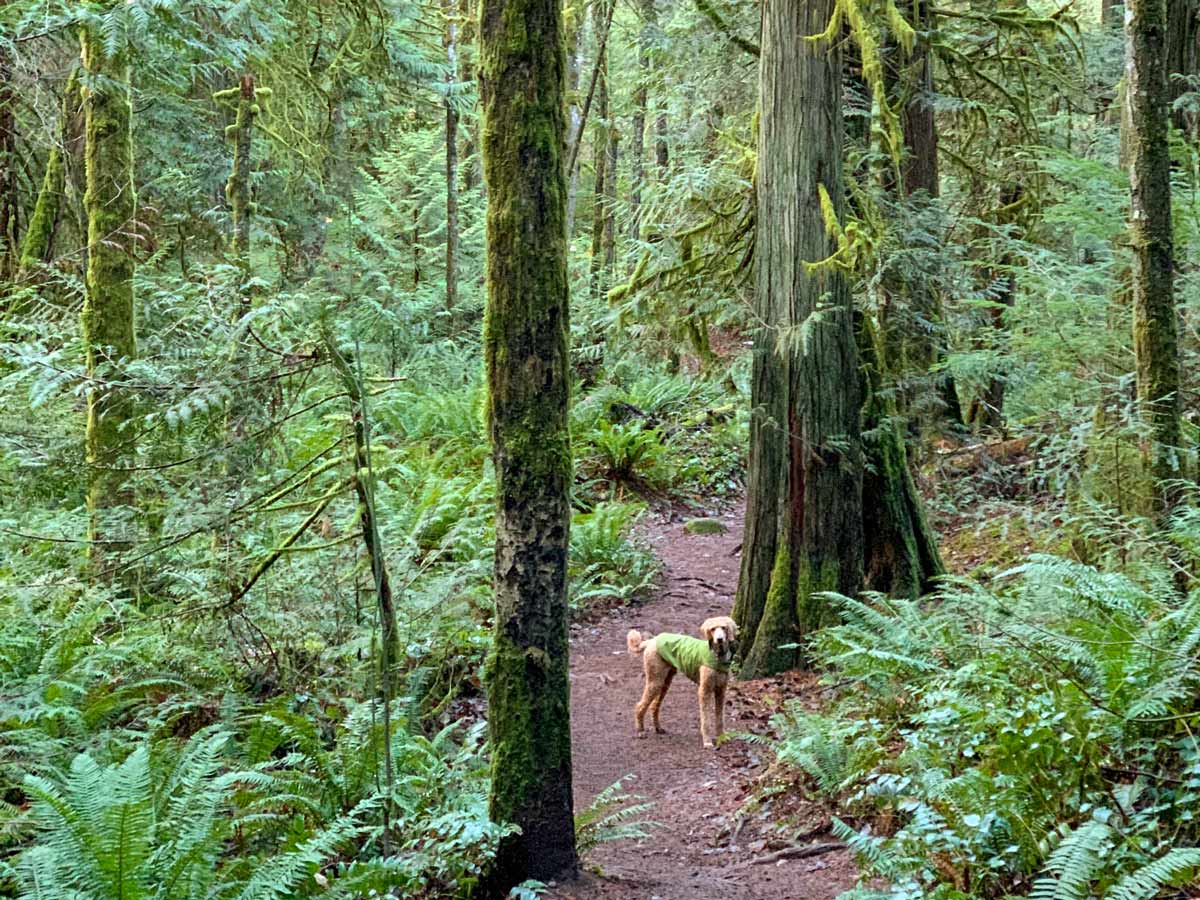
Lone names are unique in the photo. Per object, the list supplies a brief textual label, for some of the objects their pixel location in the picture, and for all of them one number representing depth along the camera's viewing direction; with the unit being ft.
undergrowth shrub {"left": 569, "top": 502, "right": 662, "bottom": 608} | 34.22
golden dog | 21.77
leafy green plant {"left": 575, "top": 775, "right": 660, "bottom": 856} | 16.06
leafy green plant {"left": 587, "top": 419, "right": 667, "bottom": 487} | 46.16
